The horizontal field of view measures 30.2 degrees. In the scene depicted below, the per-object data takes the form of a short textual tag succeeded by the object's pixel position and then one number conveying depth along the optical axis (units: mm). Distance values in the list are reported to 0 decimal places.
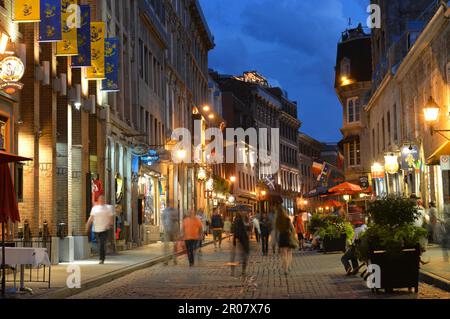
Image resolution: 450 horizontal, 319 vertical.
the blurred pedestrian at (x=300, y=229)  34519
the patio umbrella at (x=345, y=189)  37938
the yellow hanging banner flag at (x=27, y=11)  20469
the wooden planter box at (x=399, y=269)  14641
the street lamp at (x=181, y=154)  42219
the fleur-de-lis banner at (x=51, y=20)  21312
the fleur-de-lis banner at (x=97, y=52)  27391
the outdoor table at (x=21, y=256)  14984
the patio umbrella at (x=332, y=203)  47094
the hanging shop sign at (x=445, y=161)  25000
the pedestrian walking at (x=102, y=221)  23047
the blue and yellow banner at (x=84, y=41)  25047
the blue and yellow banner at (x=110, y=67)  30047
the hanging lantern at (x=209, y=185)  64312
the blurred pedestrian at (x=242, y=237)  20239
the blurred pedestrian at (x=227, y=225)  51781
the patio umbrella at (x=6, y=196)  14459
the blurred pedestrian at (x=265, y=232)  32453
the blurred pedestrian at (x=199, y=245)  24516
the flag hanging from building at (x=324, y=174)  59688
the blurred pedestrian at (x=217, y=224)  37344
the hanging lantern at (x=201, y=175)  55594
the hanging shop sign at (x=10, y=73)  18984
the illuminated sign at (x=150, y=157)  38500
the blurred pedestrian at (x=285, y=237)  20625
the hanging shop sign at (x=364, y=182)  47938
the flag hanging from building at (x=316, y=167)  72888
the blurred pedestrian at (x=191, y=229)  23062
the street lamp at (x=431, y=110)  22730
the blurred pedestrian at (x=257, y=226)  39900
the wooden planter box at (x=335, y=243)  30016
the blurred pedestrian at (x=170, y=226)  25219
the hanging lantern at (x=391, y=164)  36062
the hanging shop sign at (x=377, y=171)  41131
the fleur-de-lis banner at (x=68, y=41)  23234
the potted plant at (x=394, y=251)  14602
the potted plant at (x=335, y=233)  29656
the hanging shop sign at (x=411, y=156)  33344
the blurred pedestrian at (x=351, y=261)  18906
